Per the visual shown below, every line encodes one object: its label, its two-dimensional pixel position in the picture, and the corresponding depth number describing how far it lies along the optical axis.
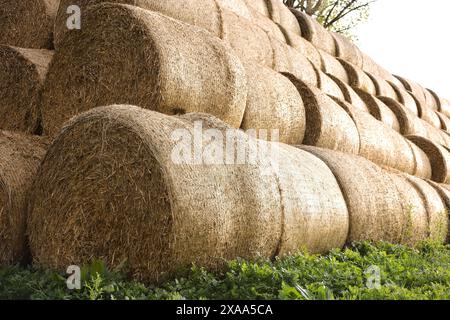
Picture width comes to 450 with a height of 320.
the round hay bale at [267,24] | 8.35
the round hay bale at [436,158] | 9.47
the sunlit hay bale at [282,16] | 9.73
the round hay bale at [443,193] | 7.56
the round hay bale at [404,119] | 10.23
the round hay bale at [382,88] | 11.48
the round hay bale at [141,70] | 4.19
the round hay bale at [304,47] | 9.08
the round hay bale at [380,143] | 7.43
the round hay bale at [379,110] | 9.50
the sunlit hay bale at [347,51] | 11.46
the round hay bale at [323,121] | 6.38
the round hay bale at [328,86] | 8.41
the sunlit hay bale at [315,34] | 10.65
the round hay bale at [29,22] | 5.67
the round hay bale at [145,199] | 3.13
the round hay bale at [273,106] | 5.42
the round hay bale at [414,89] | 14.10
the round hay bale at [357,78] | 10.58
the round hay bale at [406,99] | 12.46
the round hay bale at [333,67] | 9.90
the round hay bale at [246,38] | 6.26
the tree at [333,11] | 18.72
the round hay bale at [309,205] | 4.04
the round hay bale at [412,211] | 6.09
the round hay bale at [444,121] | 13.95
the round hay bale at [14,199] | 3.70
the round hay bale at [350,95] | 8.98
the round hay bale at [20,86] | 4.97
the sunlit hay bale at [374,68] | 12.58
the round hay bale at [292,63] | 7.25
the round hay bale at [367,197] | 5.24
